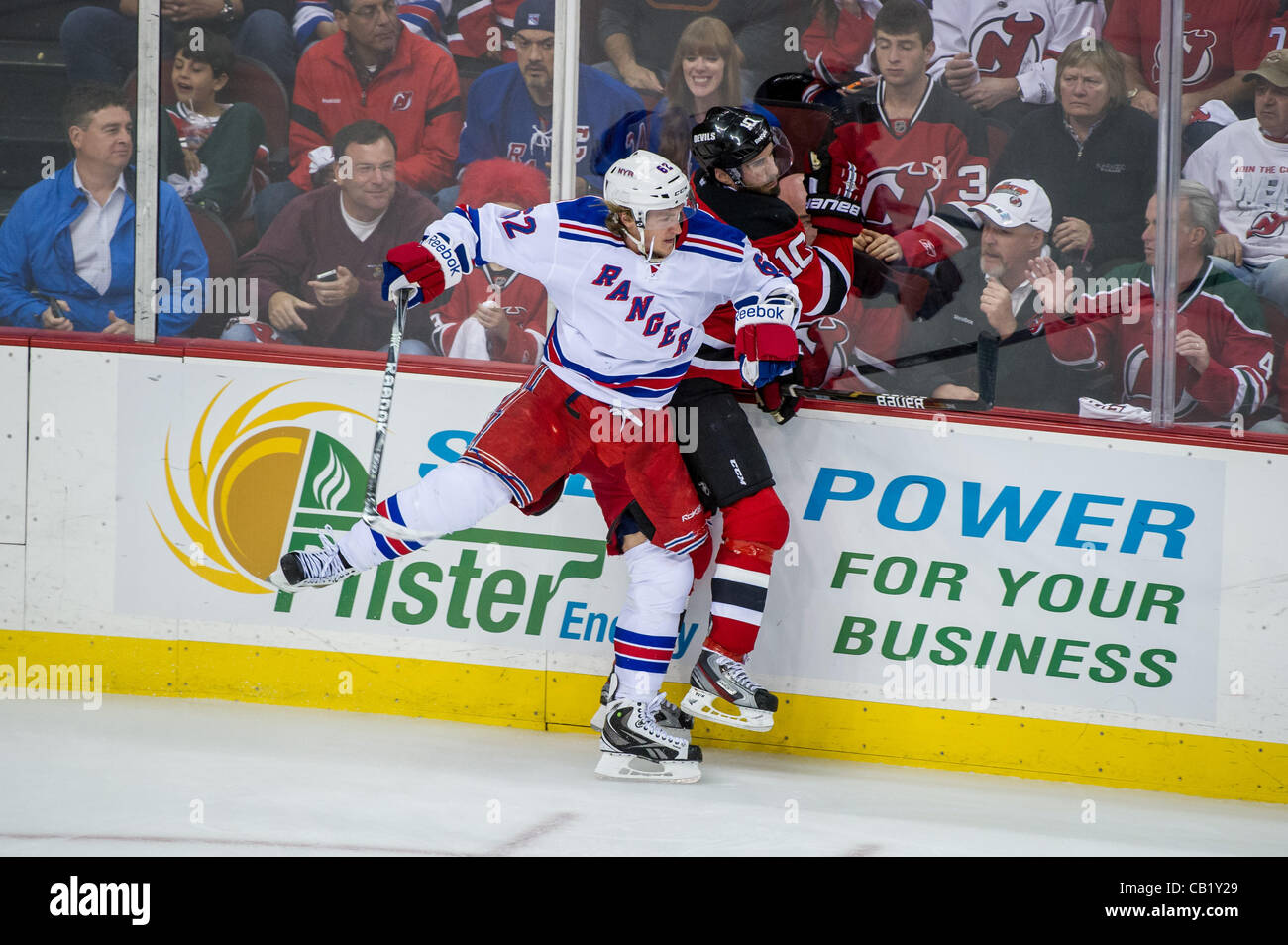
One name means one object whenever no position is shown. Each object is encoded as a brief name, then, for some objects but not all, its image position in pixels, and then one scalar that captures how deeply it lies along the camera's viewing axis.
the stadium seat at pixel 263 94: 8.33
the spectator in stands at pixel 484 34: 8.13
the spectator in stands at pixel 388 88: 8.21
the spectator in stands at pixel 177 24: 8.29
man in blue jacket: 8.40
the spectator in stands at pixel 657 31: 7.98
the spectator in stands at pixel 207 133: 8.34
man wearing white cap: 7.87
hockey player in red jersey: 7.46
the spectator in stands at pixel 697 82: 8.01
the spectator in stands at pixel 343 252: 8.30
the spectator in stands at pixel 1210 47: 7.47
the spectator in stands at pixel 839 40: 7.94
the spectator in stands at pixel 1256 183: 7.46
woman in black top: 7.70
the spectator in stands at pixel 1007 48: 7.74
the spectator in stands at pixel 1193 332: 7.59
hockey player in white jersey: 7.02
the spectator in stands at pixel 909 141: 7.92
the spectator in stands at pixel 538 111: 8.09
